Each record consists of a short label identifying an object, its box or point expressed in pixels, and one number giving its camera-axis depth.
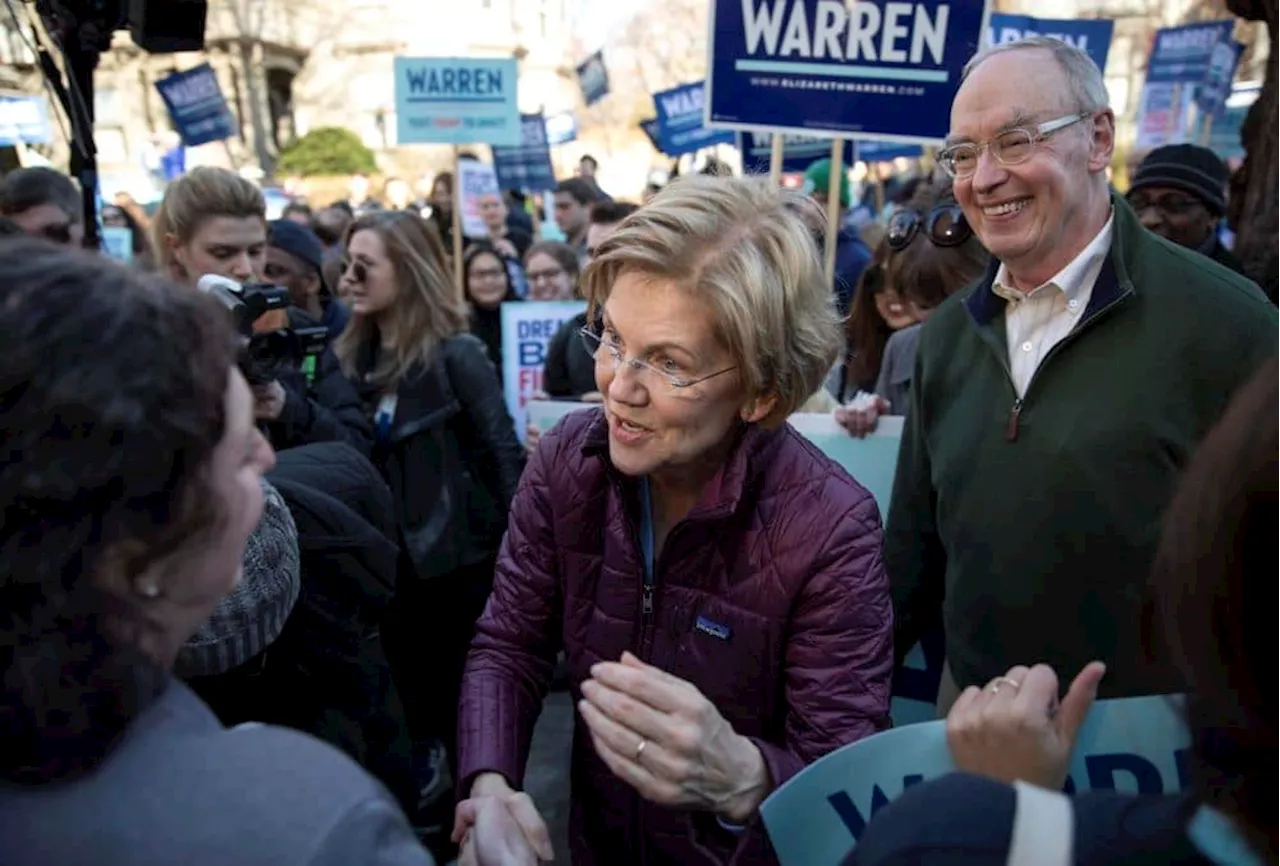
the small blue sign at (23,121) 8.65
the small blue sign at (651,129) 12.25
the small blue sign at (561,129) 17.55
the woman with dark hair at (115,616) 0.77
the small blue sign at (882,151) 10.32
